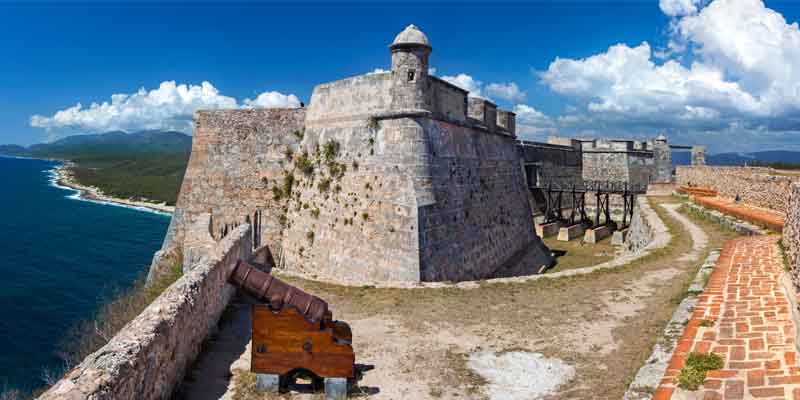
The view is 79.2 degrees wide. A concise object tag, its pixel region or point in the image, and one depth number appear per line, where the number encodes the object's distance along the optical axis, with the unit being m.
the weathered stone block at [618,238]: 24.95
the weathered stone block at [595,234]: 25.48
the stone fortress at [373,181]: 11.92
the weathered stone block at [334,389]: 5.25
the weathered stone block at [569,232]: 25.86
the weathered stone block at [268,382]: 5.26
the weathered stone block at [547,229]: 26.22
